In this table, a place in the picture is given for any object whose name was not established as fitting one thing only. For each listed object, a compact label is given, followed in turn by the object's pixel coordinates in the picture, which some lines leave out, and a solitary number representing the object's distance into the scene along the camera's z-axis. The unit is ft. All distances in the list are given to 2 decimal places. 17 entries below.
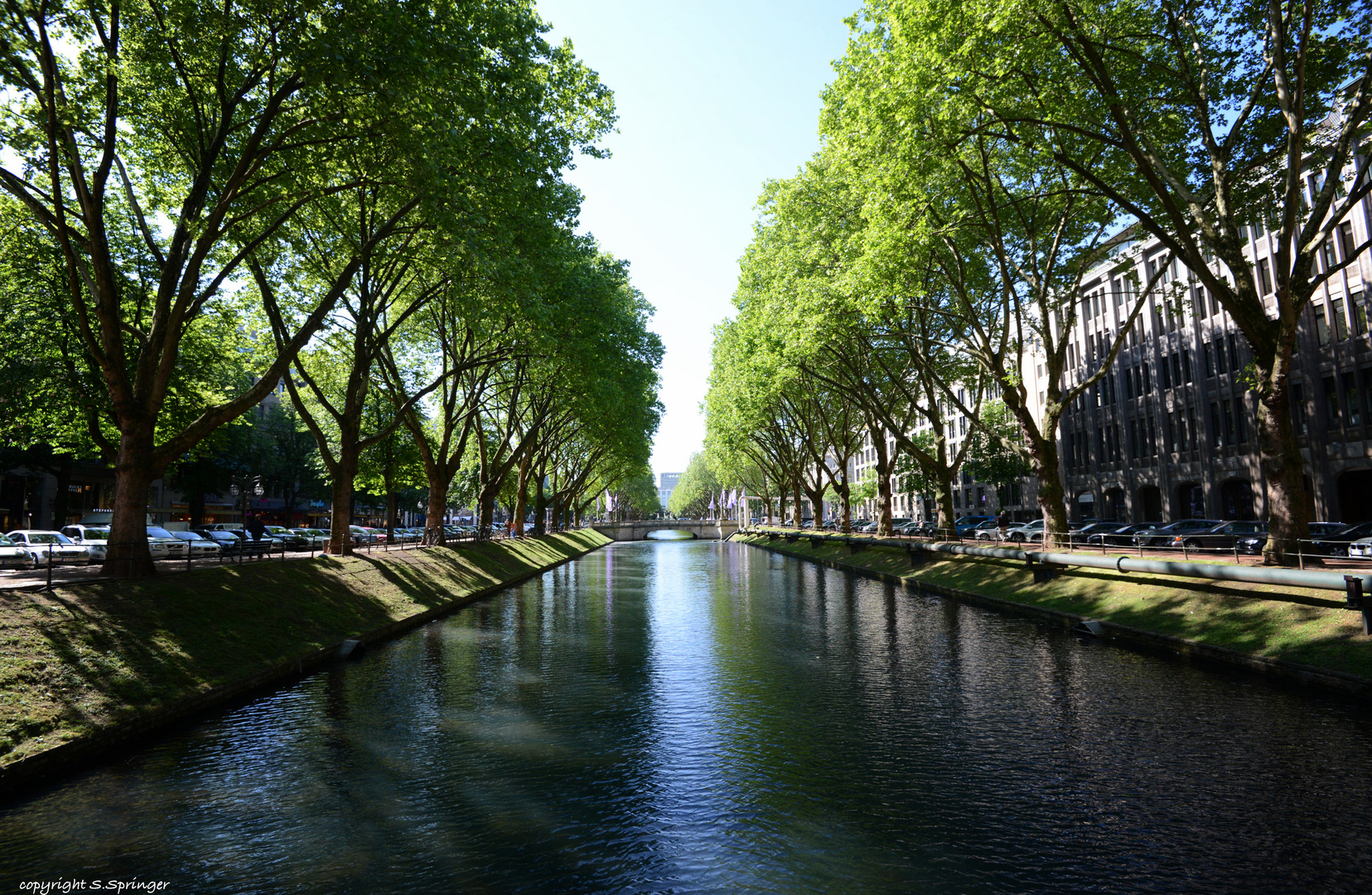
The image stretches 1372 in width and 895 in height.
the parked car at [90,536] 91.15
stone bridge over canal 413.80
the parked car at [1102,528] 139.33
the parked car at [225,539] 91.04
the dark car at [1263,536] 86.28
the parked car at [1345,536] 73.87
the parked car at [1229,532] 92.48
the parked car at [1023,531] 142.41
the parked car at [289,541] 104.22
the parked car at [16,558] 83.97
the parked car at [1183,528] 104.61
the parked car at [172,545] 103.45
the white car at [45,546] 86.02
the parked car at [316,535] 139.54
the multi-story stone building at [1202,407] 120.88
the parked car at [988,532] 149.99
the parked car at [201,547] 105.29
